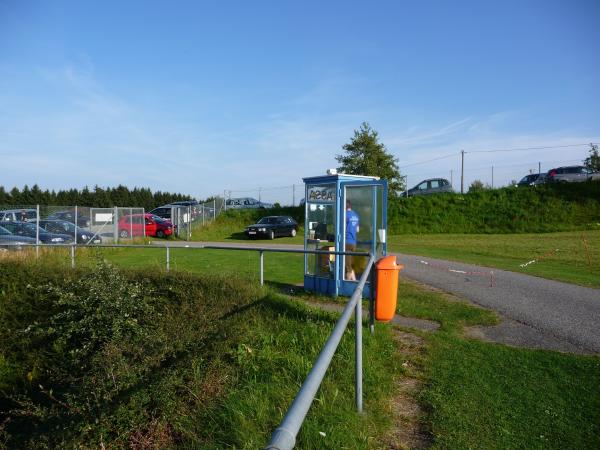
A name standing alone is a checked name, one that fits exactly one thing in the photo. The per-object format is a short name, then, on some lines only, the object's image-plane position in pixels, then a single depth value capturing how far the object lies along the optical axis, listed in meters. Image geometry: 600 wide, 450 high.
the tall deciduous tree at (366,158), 42.77
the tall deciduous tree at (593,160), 50.42
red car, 27.13
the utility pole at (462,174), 54.36
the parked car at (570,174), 38.03
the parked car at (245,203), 46.06
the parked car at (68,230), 22.98
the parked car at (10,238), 19.77
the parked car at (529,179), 42.19
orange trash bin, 6.91
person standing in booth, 10.93
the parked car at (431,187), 41.16
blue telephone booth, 10.91
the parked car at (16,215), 23.27
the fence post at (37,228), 20.45
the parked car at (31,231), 20.91
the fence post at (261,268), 10.36
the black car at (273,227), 32.50
